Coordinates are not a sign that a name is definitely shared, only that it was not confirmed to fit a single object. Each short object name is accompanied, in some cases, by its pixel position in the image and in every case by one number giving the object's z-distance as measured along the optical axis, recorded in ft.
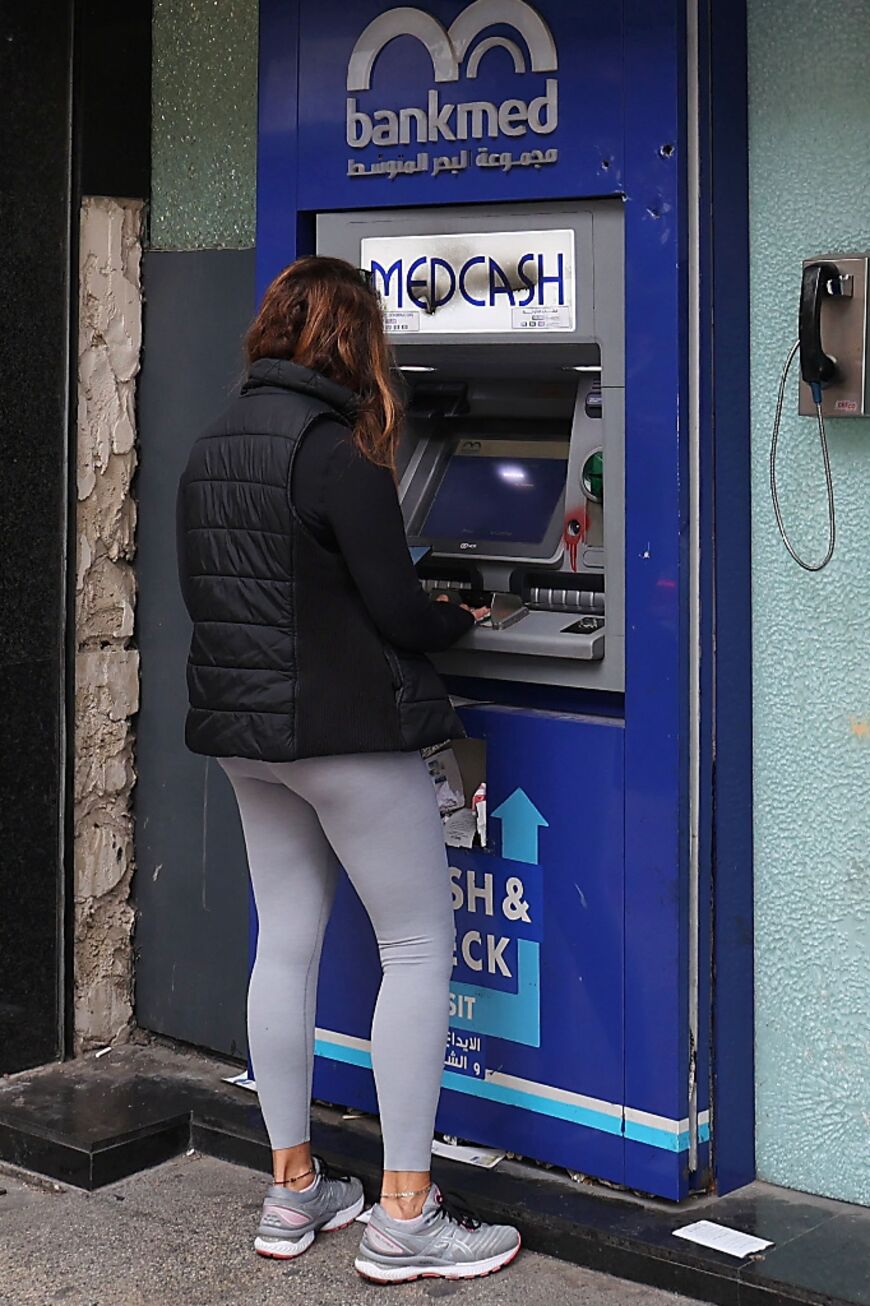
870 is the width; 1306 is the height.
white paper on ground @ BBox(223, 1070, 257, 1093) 23.58
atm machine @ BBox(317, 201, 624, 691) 19.33
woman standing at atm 17.72
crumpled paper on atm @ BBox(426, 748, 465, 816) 20.75
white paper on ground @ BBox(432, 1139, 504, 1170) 20.82
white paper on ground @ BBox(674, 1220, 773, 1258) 18.35
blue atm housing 18.75
